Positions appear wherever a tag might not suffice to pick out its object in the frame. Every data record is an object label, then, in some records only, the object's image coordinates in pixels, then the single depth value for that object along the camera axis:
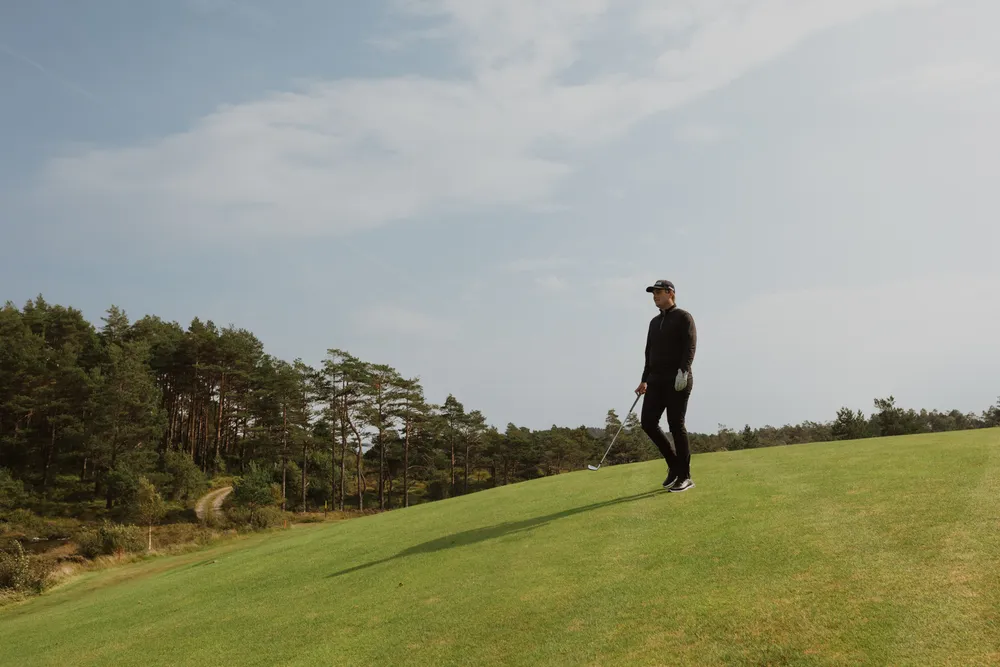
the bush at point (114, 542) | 29.01
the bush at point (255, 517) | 38.62
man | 8.03
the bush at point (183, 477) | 54.53
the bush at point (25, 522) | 47.93
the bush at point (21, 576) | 18.75
